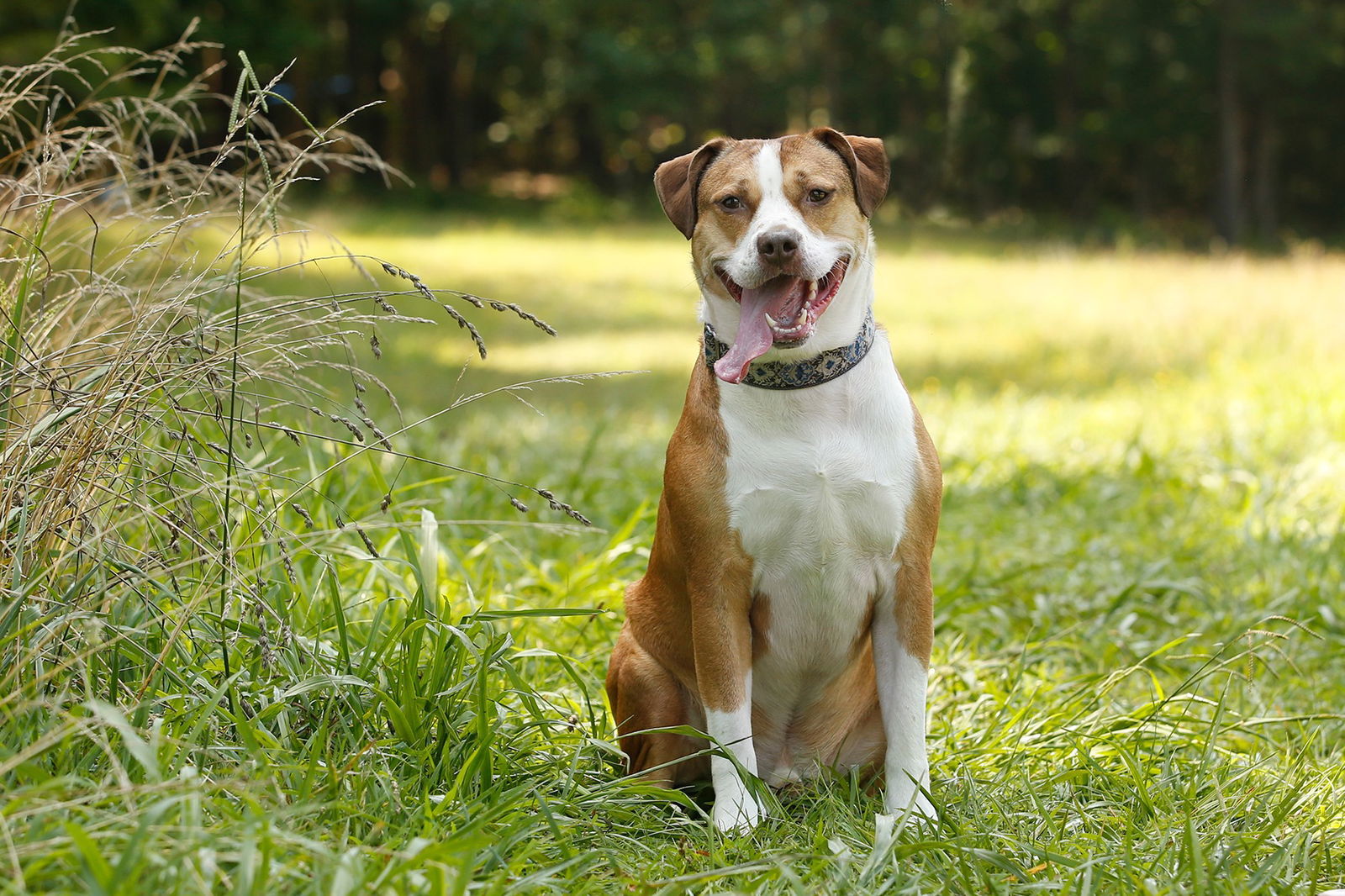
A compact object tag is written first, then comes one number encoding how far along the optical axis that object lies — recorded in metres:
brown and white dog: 2.67
